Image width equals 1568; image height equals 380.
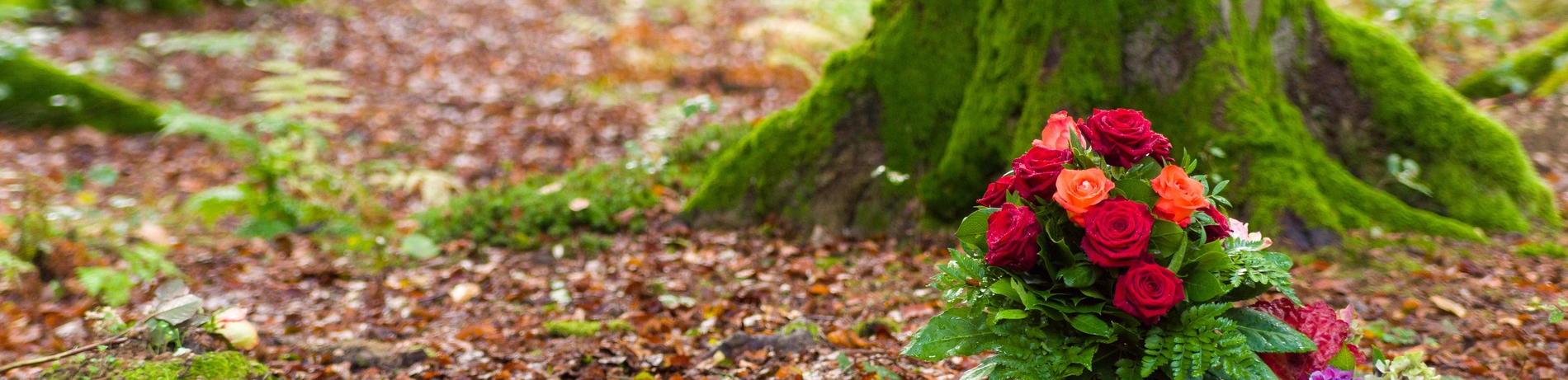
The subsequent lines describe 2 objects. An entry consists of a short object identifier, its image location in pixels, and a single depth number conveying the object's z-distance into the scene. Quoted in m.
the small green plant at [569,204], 5.08
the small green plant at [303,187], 5.20
